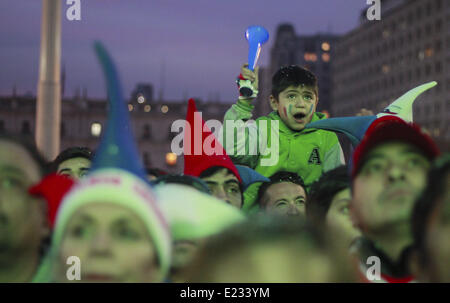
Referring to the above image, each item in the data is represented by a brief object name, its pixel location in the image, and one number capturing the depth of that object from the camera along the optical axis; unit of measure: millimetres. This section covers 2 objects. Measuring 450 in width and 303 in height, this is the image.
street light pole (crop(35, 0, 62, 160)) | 9594
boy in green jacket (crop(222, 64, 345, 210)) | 4445
